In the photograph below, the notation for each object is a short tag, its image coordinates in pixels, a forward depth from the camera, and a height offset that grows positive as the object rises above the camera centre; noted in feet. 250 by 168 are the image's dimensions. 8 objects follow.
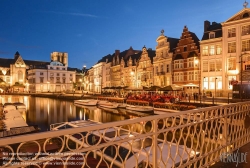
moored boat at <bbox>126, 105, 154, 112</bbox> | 86.38 -10.46
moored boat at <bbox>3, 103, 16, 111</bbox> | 84.17 -9.58
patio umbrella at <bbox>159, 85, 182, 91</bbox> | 90.66 -0.92
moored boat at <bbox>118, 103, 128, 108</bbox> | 109.14 -11.05
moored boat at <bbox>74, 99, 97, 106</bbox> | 130.59 -11.38
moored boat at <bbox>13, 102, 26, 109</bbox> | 110.85 -11.24
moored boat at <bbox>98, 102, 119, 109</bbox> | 114.01 -11.55
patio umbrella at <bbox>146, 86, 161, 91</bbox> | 98.86 -0.95
